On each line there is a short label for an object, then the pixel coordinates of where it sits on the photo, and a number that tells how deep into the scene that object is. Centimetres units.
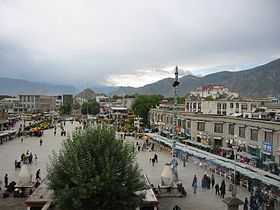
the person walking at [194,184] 1772
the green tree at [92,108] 11718
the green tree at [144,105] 6443
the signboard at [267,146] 2429
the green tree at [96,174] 1106
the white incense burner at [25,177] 1670
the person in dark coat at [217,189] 1731
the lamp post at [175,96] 2031
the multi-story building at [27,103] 12194
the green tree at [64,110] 12340
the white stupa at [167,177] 1725
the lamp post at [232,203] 1116
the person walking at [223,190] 1675
